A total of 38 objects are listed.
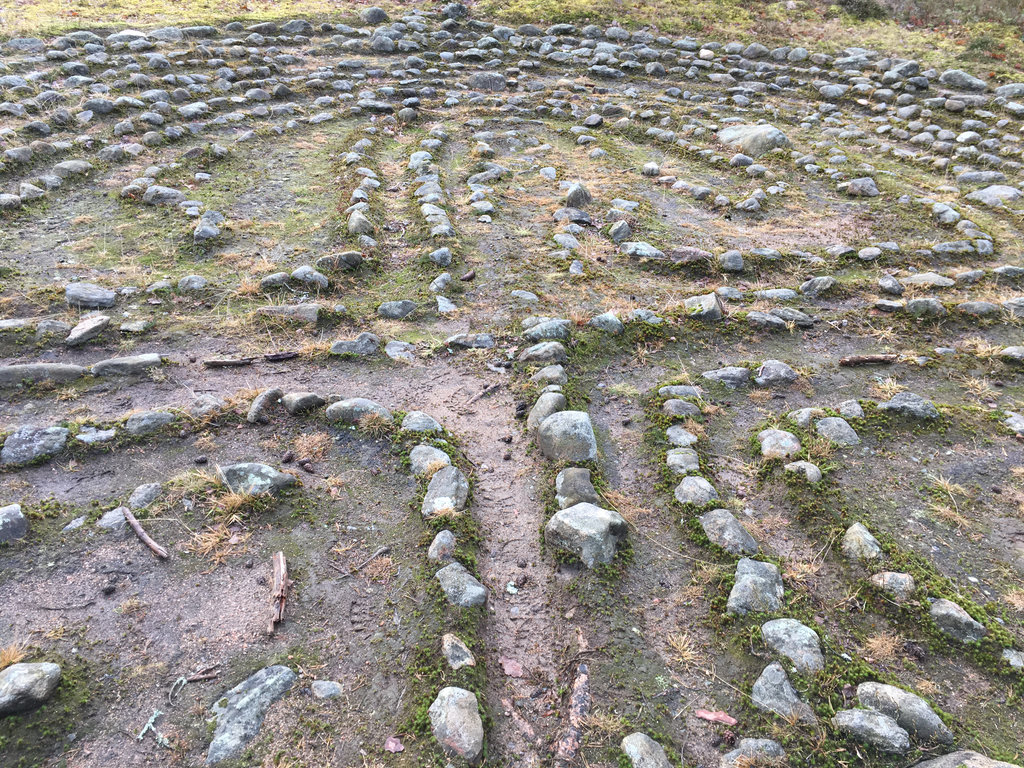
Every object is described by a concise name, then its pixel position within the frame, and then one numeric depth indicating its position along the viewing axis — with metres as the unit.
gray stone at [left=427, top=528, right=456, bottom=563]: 3.90
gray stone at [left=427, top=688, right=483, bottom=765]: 2.93
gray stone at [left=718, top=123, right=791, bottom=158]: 10.81
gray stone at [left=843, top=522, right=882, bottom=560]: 3.96
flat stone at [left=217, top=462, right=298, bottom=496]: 4.26
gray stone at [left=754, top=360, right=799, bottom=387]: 5.63
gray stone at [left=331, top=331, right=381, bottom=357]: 5.84
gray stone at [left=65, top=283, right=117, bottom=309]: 6.10
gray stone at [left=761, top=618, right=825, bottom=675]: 3.31
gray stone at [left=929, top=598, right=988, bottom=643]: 3.47
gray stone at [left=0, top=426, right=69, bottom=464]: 4.36
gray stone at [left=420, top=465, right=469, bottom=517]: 4.21
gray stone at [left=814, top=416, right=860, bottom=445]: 4.89
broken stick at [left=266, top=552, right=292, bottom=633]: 3.54
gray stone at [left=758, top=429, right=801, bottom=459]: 4.75
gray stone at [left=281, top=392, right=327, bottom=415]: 5.04
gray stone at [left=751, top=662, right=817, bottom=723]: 3.11
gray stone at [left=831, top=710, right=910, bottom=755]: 2.93
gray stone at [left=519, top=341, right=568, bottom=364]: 5.73
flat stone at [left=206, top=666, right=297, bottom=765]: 2.92
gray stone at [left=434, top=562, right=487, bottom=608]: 3.64
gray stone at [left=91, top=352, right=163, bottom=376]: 5.30
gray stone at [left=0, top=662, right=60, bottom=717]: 2.89
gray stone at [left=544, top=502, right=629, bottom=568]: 3.92
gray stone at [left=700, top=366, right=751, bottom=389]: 5.62
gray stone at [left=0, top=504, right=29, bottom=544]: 3.78
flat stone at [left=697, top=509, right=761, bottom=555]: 3.97
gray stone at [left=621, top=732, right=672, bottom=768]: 2.95
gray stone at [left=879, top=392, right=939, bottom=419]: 5.12
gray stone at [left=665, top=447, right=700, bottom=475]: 4.64
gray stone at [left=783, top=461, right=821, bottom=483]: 4.50
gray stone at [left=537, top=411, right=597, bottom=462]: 4.71
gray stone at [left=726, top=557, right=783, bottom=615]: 3.62
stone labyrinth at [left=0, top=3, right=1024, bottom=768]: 3.15
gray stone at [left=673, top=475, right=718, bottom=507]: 4.35
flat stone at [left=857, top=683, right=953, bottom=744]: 2.98
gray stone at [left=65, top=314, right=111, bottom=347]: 5.59
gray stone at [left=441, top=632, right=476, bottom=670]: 3.29
